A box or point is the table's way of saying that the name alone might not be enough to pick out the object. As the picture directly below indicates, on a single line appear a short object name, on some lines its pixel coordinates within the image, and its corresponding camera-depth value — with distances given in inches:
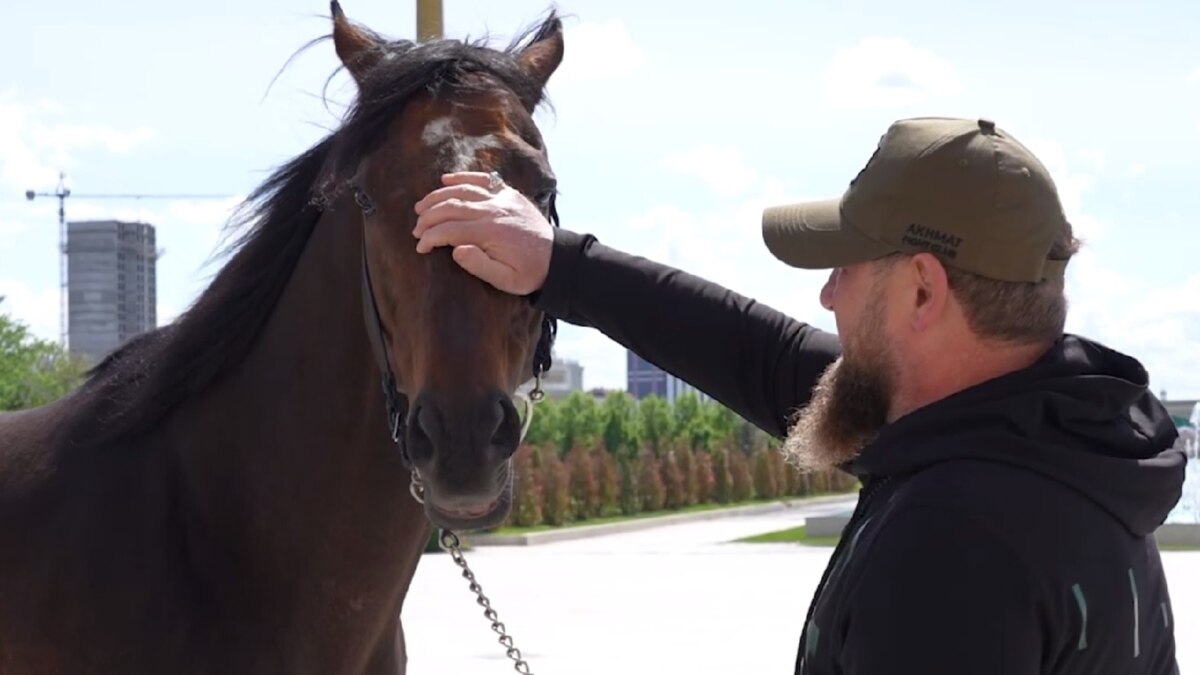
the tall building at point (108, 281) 2255.2
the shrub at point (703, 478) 1349.7
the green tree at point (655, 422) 1456.7
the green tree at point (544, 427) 1365.7
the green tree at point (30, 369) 1109.4
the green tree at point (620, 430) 1396.4
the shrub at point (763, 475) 1445.6
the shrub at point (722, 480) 1387.8
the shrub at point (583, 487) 1141.7
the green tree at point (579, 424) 1393.9
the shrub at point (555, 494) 1087.6
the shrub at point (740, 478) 1409.9
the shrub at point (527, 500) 1055.0
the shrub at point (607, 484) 1176.8
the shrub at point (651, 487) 1248.8
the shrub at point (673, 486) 1295.5
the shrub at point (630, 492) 1229.7
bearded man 64.8
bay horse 124.0
